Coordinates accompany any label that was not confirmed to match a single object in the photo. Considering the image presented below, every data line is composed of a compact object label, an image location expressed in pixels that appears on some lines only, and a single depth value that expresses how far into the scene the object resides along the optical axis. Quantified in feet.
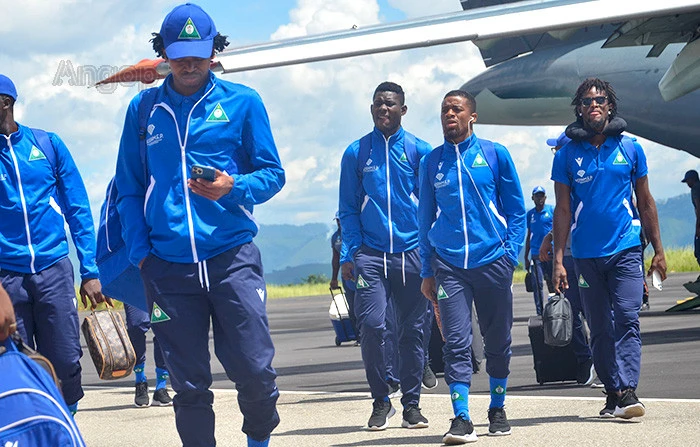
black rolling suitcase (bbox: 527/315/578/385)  34.47
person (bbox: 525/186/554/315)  61.41
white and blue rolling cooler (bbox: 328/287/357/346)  49.85
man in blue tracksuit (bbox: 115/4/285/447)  18.39
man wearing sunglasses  27.40
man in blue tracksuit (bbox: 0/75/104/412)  23.90
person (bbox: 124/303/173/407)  35.22
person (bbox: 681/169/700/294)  68.43
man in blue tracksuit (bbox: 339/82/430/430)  28.91
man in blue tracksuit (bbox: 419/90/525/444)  26.25
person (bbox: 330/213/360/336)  49.63
